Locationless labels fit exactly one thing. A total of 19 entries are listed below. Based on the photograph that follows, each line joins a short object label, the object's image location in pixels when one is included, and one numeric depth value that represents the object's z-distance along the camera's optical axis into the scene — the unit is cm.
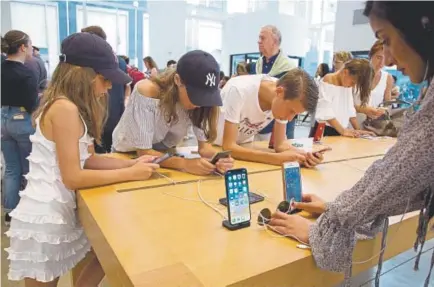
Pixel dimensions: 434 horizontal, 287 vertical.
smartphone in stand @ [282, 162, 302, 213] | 102
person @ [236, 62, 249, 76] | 486
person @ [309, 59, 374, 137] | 216
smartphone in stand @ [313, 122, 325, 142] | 217
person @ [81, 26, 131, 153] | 228
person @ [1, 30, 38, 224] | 226
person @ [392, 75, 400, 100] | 305
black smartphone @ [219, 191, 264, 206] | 103
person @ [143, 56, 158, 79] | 495
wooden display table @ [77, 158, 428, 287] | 67
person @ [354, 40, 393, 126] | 241
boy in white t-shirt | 149
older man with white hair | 277
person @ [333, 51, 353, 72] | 263
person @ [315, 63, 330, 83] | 451
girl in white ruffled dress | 104
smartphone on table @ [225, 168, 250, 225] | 87
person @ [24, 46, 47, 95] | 240
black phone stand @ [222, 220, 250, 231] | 86
